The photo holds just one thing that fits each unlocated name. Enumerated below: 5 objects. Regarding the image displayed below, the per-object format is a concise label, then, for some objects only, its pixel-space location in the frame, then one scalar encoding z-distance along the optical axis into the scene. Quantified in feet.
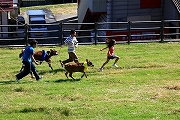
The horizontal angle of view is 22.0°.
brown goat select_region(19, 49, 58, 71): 56.95
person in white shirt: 55.52
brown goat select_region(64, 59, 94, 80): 51.11
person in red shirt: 56.49
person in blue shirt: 49.01
